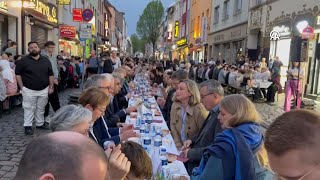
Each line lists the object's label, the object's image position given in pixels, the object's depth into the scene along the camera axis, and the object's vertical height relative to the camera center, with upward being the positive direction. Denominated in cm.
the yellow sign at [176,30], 4240 +556
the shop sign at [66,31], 1576 +176
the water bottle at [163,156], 243 -88
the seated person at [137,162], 176 -66
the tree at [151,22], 4908 +780
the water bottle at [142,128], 333 -83
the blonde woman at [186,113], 339 -62
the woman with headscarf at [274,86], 1018 -70
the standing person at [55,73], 607 -37
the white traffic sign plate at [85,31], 862 +97
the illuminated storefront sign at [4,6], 901 +183
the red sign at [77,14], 1656 +290
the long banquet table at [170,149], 242 -94
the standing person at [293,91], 835 -71
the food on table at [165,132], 345 -89
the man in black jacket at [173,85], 458 -36
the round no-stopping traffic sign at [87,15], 876 +153
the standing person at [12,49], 857 +32
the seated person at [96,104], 272 -43
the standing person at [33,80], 508 -40
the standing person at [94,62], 983 -2
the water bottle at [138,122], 372 -84
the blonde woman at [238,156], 171 -59
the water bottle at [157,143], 276 -85
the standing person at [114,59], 1042 +13
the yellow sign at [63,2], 1402 +309
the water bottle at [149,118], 375 -80
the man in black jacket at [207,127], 261 -60
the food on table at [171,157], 264 -94
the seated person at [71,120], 208 -47
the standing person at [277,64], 1191 +17
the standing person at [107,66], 928 -14
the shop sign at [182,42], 3558 +318
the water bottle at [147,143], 282 -85
